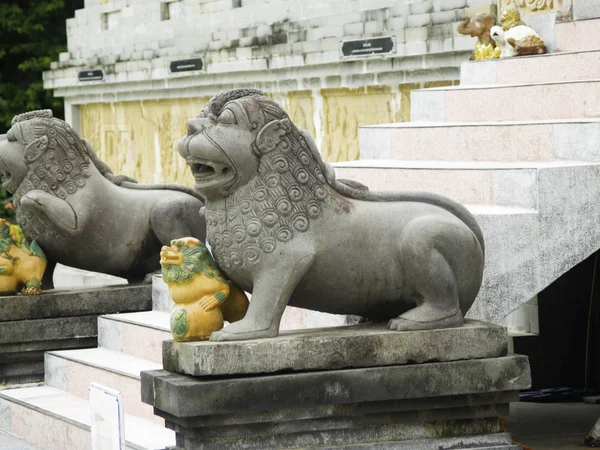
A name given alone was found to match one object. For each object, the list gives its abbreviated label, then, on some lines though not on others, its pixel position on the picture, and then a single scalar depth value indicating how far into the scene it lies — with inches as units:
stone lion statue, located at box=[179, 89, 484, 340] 323.9
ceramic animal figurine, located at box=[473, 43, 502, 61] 578.9
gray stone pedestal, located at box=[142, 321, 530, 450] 312.6
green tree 1260.5
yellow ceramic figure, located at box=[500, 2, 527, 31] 583.1
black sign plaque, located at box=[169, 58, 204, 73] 855.8
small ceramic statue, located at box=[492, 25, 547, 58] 566.9
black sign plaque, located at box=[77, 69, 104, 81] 983.1
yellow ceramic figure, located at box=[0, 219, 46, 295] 467.7
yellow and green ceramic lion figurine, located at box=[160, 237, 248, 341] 323.9
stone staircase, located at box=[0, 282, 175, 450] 409.0
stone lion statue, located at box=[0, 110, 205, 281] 469.3
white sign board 298.0
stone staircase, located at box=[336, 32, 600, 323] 380.1
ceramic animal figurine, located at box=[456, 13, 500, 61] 582.2
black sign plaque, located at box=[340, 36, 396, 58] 664.9
